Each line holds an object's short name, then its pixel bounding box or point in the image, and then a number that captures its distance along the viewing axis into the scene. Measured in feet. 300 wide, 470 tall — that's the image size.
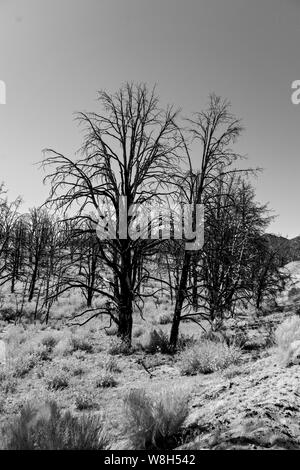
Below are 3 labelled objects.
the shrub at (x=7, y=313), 72.54
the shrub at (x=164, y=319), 63.43
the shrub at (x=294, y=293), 78.38
